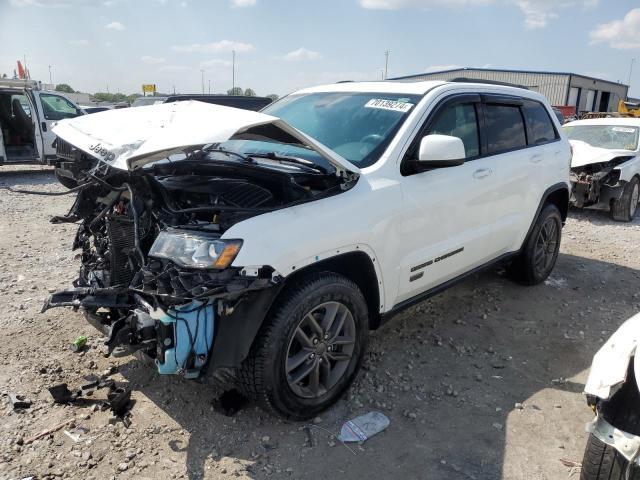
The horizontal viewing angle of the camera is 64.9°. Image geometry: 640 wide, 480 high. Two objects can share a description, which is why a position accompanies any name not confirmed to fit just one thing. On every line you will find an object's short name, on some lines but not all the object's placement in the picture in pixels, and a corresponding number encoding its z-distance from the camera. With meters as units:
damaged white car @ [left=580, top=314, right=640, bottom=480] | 1.98
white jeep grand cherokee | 2.53
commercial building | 39.22
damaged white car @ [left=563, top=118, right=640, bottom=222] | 8.52
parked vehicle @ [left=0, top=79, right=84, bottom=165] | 11.05
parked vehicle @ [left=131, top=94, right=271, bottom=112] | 6.74
